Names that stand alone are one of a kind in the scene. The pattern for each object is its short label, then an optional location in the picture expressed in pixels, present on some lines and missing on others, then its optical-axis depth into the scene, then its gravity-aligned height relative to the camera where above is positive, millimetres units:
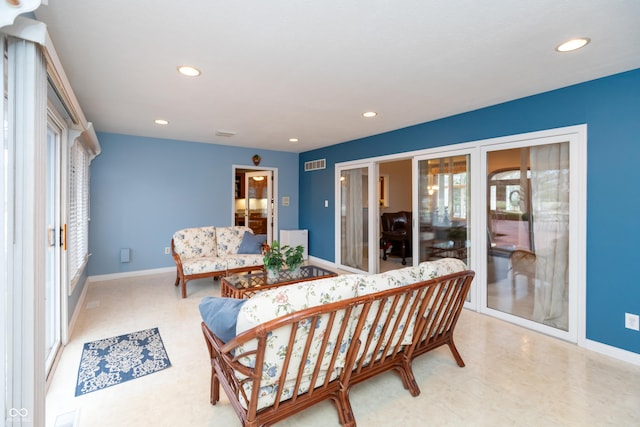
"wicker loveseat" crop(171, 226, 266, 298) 4184 -646
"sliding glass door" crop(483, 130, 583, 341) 2896 -221
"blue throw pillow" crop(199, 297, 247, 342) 1496 -544
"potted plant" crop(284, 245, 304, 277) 3484 -560
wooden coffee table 3033 -781
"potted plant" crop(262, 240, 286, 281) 3371 -588
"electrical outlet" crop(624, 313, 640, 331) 2469 -897
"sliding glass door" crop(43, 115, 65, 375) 2625 -317
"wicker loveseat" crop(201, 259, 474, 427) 1383 -675
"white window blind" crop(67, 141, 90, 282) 3095 -21
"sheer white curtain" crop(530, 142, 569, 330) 2943 -179
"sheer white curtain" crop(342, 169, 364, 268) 5449 -132
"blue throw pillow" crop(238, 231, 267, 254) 4777 -539
